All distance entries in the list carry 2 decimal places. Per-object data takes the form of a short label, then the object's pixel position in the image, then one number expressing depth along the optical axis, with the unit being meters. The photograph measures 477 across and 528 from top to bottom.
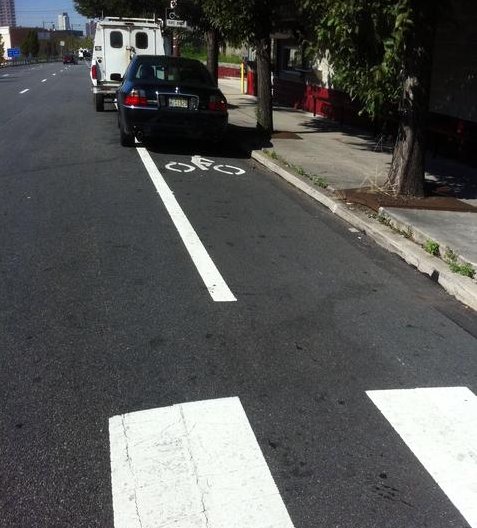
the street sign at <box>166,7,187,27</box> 18.36
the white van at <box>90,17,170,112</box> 18.25
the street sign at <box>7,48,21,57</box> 102.94
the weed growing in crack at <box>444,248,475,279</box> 5.45
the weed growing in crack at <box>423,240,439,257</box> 6.08
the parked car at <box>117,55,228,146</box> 10.85
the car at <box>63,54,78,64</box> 89.94
